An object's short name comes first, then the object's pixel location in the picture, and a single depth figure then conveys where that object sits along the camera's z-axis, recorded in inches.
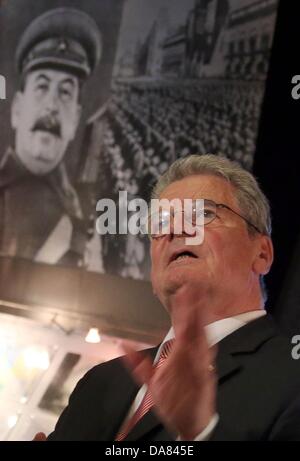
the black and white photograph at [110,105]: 93.8
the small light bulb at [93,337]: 85.8
